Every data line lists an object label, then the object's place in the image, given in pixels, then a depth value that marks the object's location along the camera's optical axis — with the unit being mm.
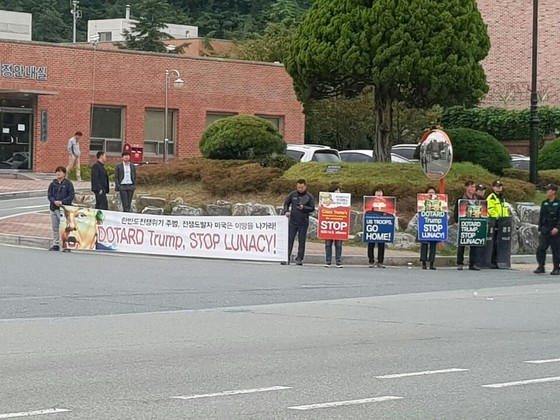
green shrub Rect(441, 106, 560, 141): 49625
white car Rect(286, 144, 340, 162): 32875
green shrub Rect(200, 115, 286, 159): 29484
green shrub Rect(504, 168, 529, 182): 29344
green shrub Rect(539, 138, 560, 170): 32406
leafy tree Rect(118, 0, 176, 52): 76562
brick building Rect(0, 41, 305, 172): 43312
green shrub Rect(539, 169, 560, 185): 29188
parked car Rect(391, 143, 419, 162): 38709
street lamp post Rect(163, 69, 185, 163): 45984
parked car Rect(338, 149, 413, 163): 35531
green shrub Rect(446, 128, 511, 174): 29125
